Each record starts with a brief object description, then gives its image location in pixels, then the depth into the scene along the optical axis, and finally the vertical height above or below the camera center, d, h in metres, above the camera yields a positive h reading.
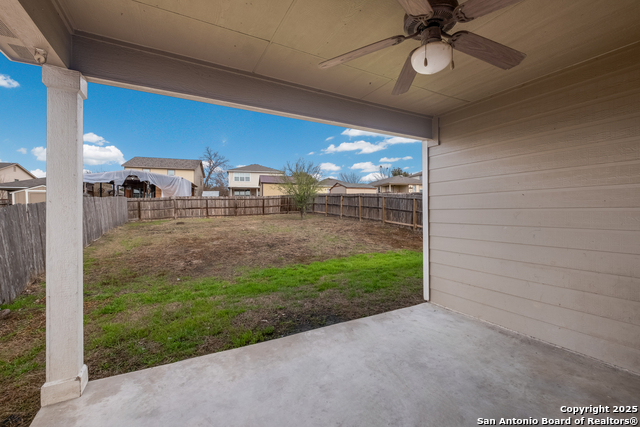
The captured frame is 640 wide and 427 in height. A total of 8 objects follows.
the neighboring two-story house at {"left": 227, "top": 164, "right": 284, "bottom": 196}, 25.28 +3.00
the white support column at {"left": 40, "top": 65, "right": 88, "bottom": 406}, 1.53 -0.14
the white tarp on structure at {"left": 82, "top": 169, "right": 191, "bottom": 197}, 9.13 +1.18
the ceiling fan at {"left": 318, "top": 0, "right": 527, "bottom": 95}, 1.12 +0.85
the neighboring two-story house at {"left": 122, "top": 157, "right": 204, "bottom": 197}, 21.31 +3.57
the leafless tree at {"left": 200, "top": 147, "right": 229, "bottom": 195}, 26.34 +4.01
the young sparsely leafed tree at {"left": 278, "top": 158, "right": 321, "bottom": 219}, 12.37 +1.28
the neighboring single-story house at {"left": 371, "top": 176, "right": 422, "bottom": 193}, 23.23 +2.14
